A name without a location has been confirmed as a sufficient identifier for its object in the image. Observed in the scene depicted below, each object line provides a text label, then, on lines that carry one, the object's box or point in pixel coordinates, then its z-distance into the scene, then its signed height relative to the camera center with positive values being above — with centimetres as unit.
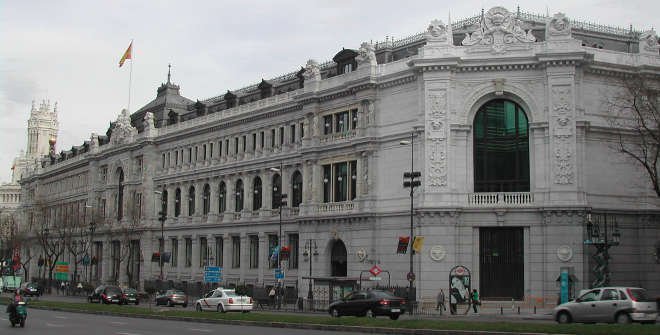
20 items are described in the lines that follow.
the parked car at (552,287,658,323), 3412 -236
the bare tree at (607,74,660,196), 5275 +867
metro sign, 5084 -128
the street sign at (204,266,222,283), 5778 -175
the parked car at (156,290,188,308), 6116 -371
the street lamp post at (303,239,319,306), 6382 -8
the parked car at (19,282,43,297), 7650 -392
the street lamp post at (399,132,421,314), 4794 +45
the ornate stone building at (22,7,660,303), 5288 +636
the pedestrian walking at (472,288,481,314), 4966 -302
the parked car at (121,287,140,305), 6212 -370
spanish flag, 9119 +2159
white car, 4975 -320
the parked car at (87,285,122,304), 6116 -346
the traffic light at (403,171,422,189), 4791 +403
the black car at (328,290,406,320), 4125 -279
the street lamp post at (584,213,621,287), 4713 +64
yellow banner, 5129 +42
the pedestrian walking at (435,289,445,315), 5056 -319
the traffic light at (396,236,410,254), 5171 +35
